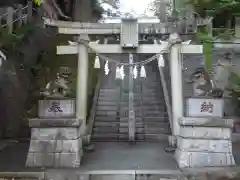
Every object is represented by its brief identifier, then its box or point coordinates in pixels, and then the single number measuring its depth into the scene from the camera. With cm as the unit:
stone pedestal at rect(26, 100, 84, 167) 460
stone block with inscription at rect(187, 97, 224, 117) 478
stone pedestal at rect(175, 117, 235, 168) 459
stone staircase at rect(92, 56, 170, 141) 650
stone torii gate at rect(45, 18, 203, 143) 556
